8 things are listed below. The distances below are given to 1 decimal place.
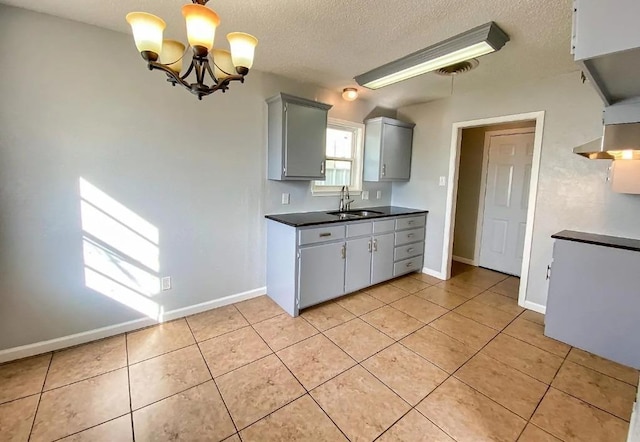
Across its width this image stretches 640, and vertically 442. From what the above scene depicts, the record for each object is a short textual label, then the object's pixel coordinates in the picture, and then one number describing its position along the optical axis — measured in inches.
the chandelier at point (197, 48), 46.7
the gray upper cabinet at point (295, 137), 111.3
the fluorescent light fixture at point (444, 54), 76.8
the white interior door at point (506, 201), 154.1
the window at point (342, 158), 142.1
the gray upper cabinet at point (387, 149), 146.9
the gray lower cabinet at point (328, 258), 107.5
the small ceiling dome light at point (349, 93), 132.5
